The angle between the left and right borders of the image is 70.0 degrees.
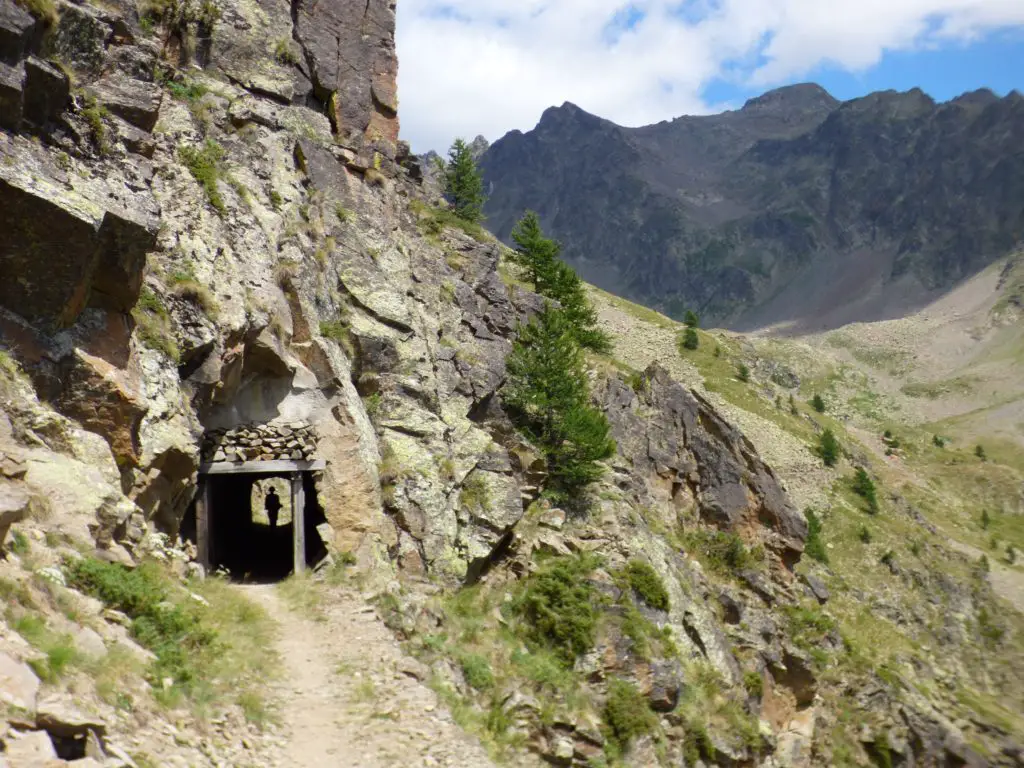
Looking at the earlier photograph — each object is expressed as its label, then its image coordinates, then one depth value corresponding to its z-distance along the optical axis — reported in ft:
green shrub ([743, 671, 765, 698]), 91.04
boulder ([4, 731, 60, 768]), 21.36
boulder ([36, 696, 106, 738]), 23.84
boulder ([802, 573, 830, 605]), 121.49
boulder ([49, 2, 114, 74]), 55.67
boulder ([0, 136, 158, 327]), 43.73
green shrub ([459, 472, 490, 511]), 82.23
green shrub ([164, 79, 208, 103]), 83.82
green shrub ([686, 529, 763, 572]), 110.01
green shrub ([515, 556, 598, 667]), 72.64
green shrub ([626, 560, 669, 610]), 81.35
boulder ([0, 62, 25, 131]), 46.11
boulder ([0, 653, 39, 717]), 23.49
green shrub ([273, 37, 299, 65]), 108.27
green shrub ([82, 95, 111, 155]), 53.98
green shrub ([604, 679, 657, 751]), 66.03
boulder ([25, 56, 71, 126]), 48.88
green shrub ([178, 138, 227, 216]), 70.38
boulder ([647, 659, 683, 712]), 71.92
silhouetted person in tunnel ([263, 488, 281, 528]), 94.26
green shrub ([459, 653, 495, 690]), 59.16
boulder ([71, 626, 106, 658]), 30.90
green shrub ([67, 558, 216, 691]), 36.47
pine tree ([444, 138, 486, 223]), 156.76
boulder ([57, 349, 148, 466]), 45.93
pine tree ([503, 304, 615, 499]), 94.48
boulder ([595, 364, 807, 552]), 116.98
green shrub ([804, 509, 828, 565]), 161.17
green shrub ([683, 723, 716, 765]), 72.95
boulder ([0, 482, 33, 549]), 32.24
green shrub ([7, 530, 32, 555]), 33.40
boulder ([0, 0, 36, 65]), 46.93
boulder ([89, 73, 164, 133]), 59.98
